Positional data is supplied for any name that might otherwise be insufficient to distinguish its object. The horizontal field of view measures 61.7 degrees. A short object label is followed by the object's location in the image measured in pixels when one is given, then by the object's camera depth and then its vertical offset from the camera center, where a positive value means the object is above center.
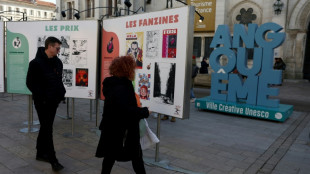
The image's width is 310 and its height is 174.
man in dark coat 3.56 -0.36
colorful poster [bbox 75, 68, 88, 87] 5.07 -0.27
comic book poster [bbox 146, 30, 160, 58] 3.72 +0.31
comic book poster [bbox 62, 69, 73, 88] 5.12 -0.29
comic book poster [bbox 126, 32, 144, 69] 3.97 +0.29
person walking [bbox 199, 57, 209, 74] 16.17 -0.12
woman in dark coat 2.61 -0.54
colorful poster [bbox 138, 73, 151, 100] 3.88 -0.32
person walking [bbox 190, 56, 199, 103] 9.36 -0.11
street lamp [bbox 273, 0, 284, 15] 18.26 +4.37
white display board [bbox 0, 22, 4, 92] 5.38 +0.08
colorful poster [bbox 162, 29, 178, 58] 3.47 +0.30
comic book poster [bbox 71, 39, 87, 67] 5.01 +0.19
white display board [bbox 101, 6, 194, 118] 3.37 +0.16
